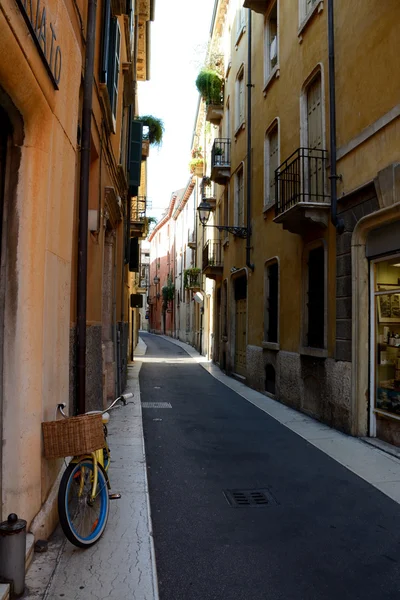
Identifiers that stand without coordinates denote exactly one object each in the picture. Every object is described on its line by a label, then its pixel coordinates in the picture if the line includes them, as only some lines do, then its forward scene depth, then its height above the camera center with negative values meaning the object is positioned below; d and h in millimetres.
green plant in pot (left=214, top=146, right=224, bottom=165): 18239 +6109
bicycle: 3549 -1378
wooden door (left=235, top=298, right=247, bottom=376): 15359 -536
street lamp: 14641 +2775
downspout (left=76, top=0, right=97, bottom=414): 5617 +1335
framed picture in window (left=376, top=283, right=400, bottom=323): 7156 +253
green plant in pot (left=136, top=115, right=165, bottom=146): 18703 +7201
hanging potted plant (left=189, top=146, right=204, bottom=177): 28531 +9008
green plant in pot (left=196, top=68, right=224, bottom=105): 19781 +9409
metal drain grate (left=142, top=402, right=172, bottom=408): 10232 -1787
